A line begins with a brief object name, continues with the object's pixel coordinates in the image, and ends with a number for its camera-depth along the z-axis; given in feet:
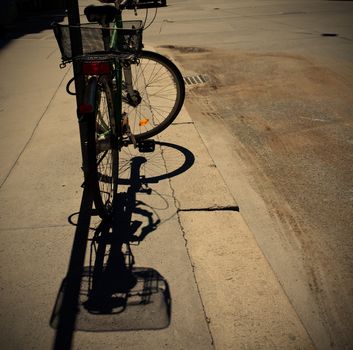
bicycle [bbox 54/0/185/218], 7.34
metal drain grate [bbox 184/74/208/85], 19.16
